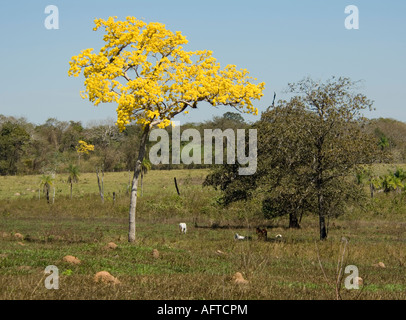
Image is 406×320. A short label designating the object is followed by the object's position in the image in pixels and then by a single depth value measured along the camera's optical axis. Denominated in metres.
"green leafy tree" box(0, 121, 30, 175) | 103.88
